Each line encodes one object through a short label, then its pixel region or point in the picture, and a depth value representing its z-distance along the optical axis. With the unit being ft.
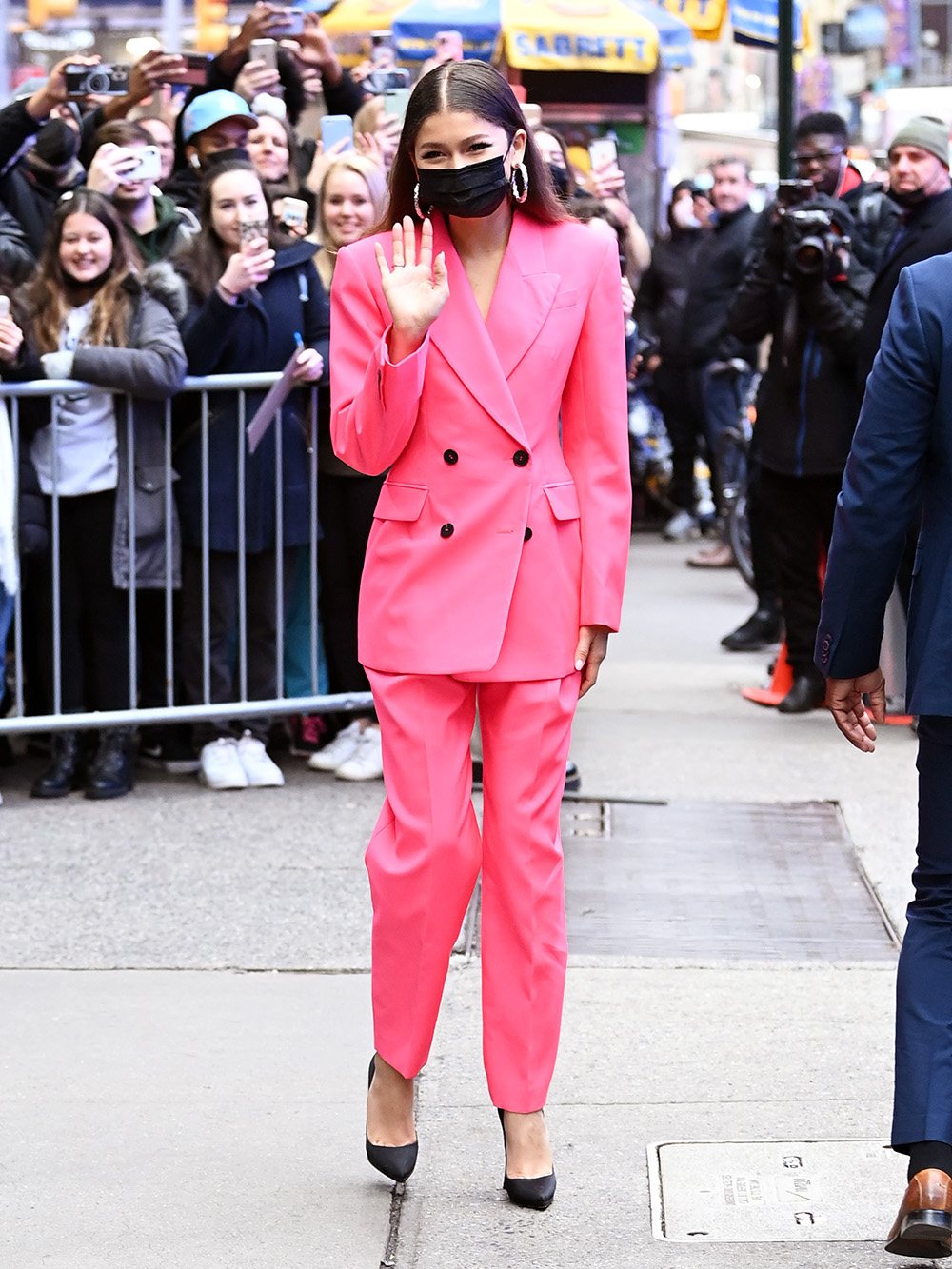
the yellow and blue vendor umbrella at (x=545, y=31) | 52.31
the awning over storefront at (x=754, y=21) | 48.03
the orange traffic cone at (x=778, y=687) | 27.96
